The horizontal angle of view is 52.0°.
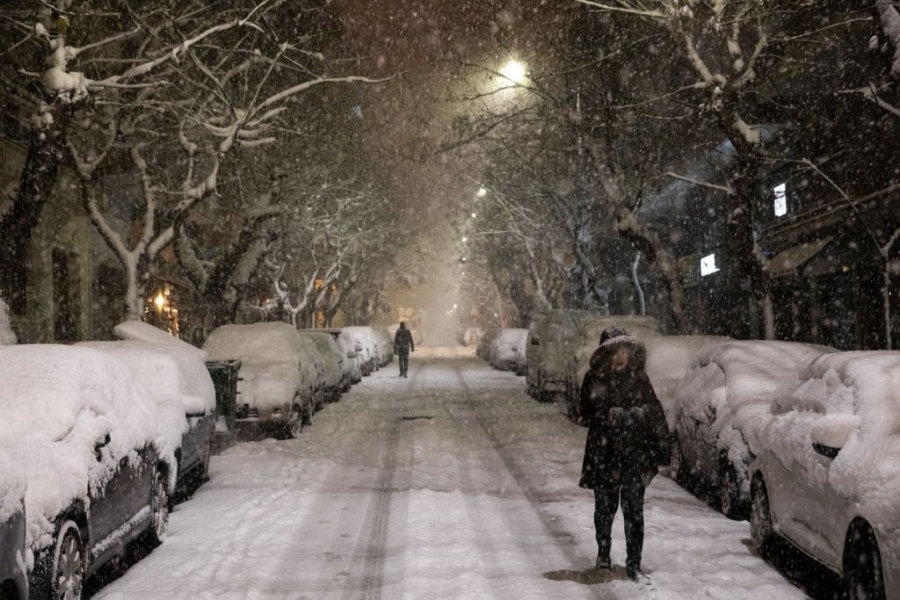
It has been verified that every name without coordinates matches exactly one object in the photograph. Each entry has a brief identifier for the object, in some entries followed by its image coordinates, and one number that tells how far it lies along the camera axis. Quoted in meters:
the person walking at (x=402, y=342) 31.73
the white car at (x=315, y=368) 17.52
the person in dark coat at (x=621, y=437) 6.68
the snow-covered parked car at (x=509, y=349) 34.20
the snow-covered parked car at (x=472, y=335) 75.69
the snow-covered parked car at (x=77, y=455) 5.37
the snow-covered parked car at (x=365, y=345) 30.94
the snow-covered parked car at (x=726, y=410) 8.43
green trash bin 13.42
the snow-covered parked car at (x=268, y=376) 14.88
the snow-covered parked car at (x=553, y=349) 21.20
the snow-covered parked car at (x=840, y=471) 5.11
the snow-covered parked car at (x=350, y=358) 26.06
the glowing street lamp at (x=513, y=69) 19.92
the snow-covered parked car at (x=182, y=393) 9.28
